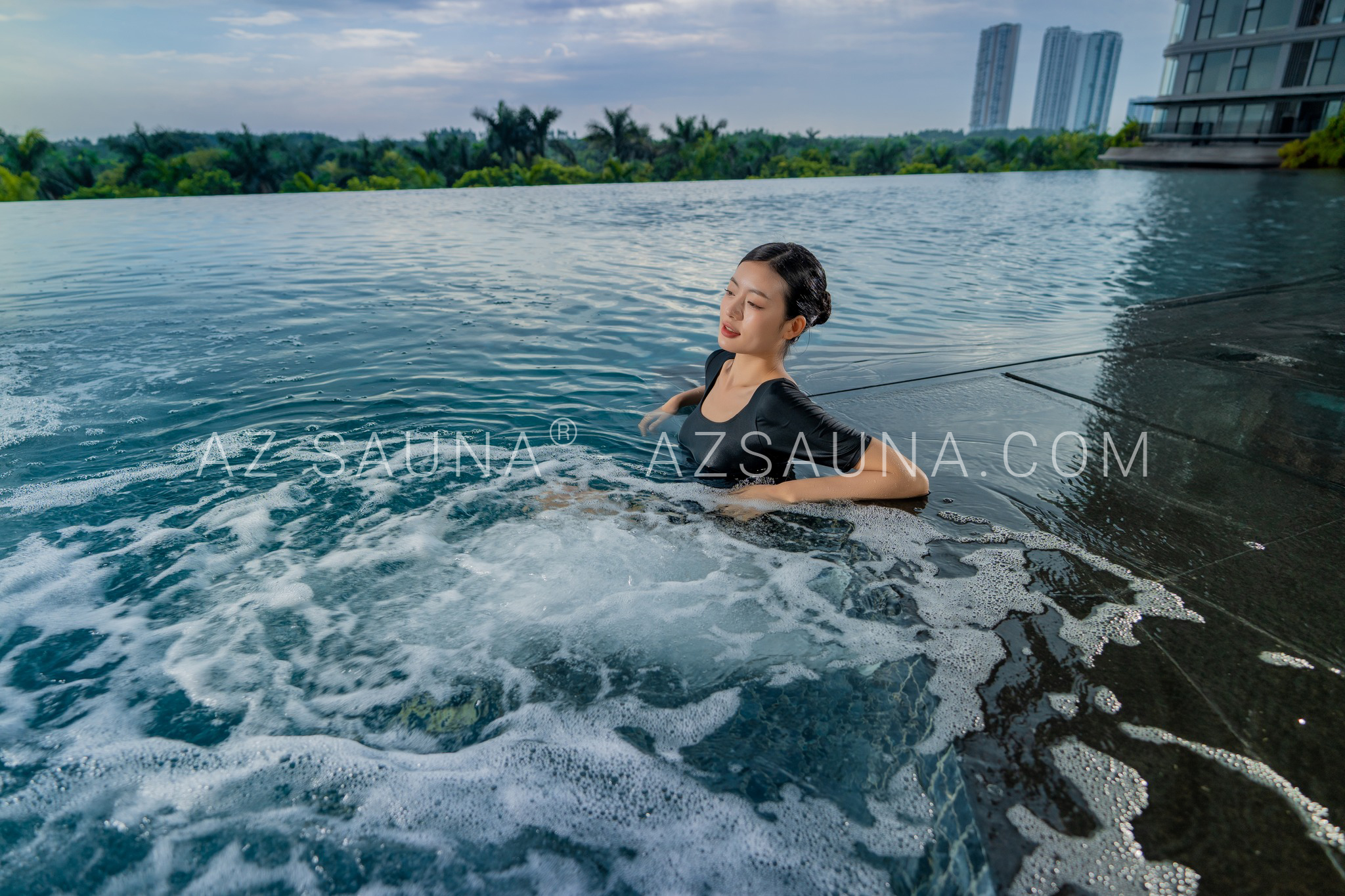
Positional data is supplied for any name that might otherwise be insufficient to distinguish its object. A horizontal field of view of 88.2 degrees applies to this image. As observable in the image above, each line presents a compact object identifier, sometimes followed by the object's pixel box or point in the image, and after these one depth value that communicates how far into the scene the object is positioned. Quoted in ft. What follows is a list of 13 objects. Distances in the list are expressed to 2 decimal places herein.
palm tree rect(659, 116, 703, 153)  156.76
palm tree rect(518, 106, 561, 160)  142.31
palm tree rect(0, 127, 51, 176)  108.37
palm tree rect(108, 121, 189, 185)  114.11
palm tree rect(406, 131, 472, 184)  135.13
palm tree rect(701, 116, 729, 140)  157.17
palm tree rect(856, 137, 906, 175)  178.40
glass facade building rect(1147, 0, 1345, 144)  115.03
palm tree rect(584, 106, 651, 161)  151.12
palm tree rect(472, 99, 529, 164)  140.15
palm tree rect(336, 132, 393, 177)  130.93
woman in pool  9.01
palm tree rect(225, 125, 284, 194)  115.96
